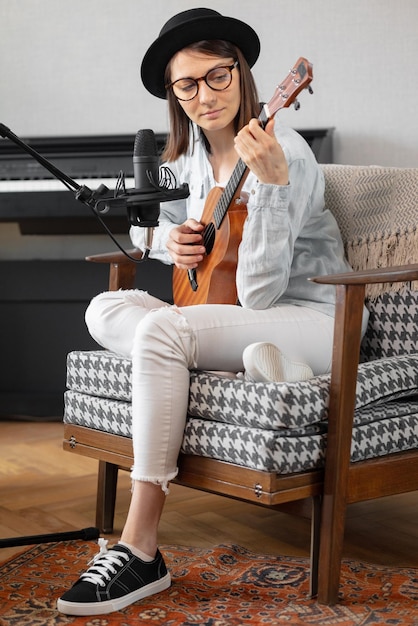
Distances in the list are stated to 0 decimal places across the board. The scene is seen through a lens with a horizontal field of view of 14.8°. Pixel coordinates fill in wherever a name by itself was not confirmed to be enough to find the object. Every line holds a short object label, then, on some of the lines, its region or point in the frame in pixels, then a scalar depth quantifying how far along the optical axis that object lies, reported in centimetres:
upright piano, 440
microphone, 258
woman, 287
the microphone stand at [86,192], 257
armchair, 280
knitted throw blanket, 324
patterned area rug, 278
